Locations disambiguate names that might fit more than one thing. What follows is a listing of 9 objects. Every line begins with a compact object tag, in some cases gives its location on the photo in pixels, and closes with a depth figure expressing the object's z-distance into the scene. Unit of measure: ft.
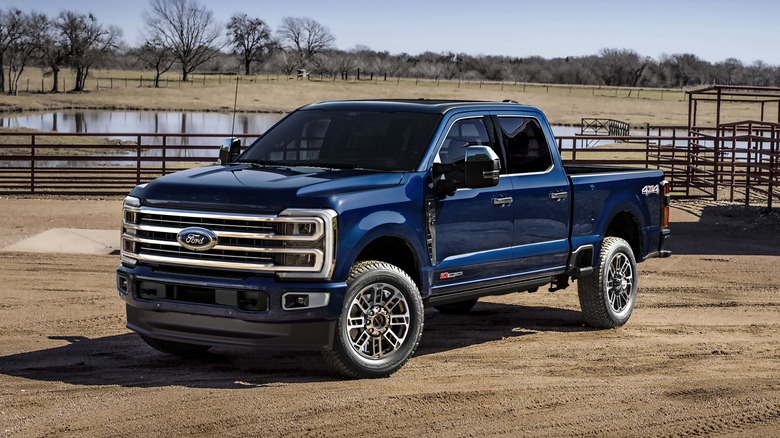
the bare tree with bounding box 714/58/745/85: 570.46
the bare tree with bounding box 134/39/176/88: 460.83
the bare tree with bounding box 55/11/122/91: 355.77
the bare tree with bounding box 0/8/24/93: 345.80
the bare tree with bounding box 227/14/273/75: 560.61
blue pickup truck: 24.47
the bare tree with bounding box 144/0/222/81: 472.44
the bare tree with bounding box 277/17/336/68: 603.67
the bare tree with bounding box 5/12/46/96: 346.74
